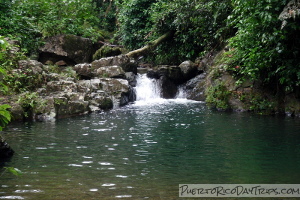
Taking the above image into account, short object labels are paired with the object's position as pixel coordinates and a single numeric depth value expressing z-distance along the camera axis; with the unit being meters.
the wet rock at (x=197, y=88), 19.12
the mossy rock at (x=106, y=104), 15.88
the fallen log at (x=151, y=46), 23.55
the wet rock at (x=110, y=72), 19.17
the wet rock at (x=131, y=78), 20.33
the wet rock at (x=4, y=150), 6.99
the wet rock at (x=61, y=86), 14.88
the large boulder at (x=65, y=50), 20.86
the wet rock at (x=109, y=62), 20.44
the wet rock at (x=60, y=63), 20.85
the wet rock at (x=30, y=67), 14.91
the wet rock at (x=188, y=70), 20.83
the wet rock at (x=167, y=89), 20.48
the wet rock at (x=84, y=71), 18.84
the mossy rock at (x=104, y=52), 22.67
